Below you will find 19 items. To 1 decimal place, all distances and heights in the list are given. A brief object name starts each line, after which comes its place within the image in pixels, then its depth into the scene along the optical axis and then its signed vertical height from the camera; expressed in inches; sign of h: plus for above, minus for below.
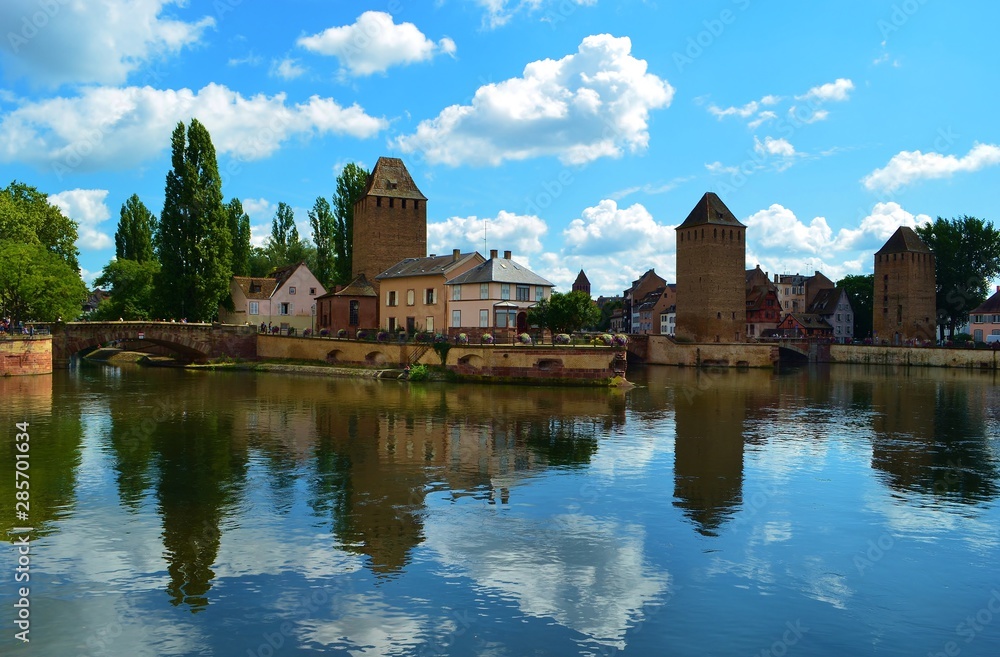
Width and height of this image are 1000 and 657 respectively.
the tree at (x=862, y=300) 4687.5 +211.9
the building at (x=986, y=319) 3641.7 +78.6
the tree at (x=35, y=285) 2117.4 +129.3
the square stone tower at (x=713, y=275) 3353.8 +256.0
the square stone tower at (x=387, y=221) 2847.0 +413.1
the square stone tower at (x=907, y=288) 3779.5 +231.4
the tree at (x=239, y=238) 3270.2 +401.5
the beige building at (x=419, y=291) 2412.6 +138.3
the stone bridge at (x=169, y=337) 2301.9 -13.1
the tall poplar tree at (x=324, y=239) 3339.1 +415.1
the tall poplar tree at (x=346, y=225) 3134.8 +432.4
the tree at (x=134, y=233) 3297.2 +419.7
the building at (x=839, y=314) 4781.0 +131.0
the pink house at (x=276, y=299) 2947.8 +128.3
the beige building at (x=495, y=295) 2239.2 +113.4
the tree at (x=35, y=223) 2434.8 +367.1
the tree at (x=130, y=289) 2893.7 +163.9
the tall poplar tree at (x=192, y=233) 2448.3 +313.0
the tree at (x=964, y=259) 3831.2 +379.9
